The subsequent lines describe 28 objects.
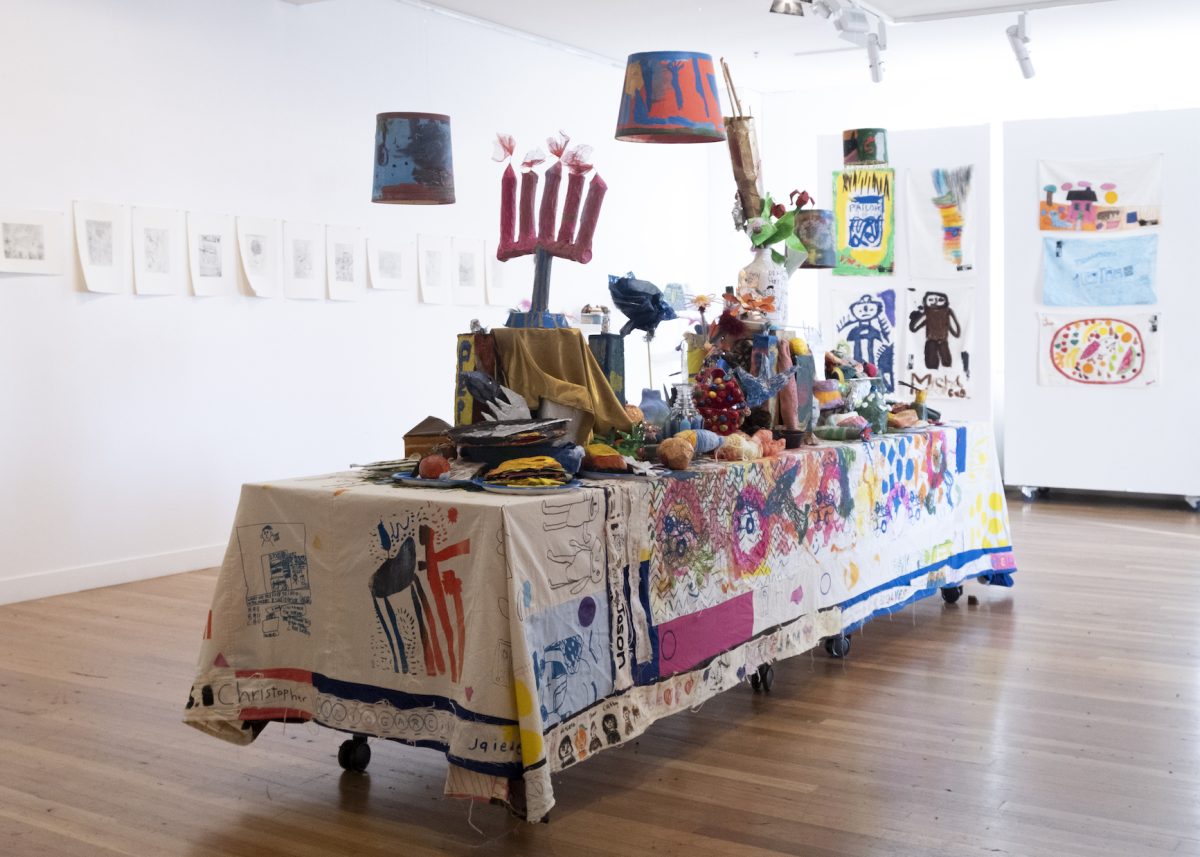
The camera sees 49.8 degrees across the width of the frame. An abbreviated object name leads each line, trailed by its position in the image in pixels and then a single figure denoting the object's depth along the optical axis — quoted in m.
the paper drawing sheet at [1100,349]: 7.97
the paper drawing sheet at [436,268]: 7.27
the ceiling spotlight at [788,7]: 6.02
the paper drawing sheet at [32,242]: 5.27
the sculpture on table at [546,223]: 3.38
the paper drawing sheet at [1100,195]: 7.95
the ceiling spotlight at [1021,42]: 6.96
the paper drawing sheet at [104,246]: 5.55
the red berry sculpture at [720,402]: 3.81
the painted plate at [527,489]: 2.95
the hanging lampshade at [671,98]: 3.50
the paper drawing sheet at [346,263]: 6.68
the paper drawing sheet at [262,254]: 6.21
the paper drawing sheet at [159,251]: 5.76
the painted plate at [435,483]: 3.05
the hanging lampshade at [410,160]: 4.27
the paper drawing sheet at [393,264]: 6.93
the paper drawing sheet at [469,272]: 7.52
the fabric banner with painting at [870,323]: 8.73
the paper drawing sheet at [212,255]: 5.98
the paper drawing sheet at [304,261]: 6.43
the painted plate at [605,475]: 3.26
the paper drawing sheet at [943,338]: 8.52
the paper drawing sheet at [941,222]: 8.49
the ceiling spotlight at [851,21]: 6.69
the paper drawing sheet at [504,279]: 7.74
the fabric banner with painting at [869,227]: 8.63
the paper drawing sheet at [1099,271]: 7.95
